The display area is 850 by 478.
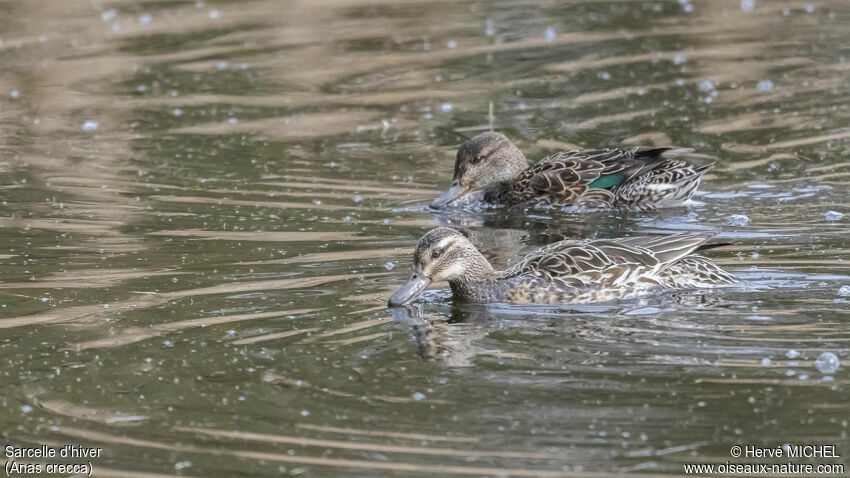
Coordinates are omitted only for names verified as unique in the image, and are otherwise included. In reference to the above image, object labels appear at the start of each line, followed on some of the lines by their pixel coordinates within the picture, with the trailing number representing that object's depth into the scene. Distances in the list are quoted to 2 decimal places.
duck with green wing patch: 11.16
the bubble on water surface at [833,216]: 10.19
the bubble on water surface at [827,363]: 6.82
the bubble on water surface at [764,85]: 14.92
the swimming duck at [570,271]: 8.43
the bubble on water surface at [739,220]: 10.23
